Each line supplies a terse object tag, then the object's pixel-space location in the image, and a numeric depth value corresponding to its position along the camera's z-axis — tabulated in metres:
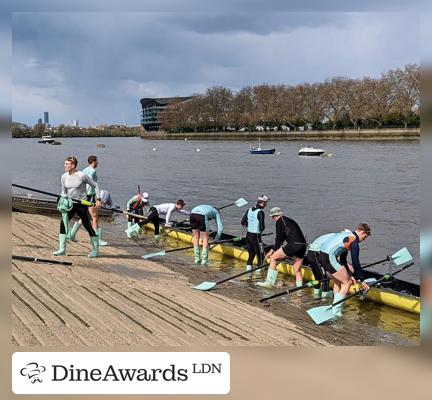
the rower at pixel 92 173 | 11.35
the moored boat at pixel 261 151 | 76.01
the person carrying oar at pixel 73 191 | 9.52
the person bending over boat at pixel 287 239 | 10.52
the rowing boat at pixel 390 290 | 10.21
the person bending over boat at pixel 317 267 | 9.65
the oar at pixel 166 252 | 13.24
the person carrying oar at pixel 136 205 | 17.25
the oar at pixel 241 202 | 16.12
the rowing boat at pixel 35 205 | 21.22
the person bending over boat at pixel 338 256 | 8.71
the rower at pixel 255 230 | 11.46
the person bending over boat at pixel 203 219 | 12.55
